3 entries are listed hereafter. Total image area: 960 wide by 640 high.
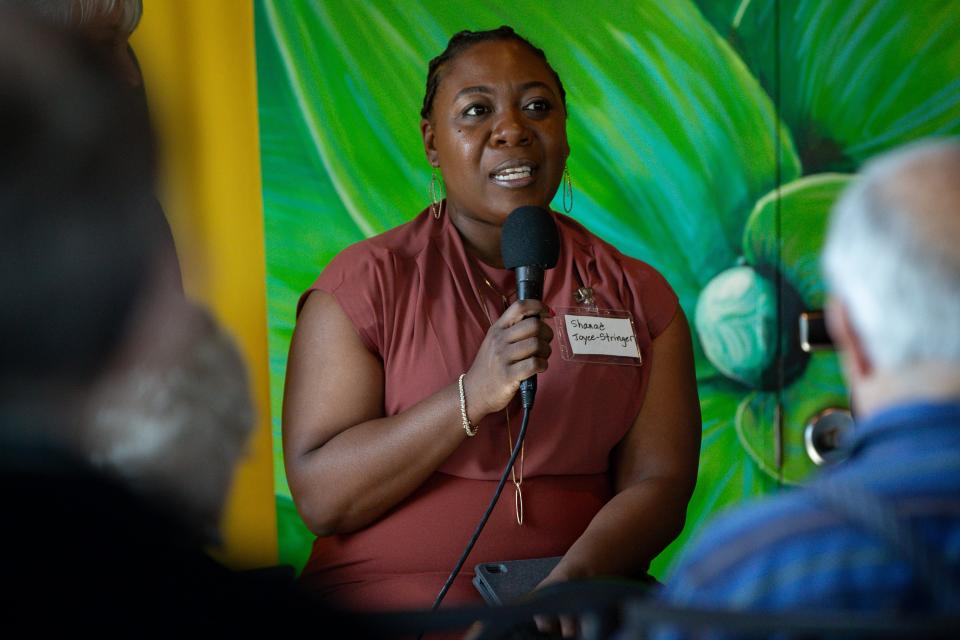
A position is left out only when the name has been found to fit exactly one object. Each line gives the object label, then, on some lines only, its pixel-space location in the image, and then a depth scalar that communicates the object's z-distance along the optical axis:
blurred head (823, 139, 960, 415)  3.15
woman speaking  4.69
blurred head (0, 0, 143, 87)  2.76
